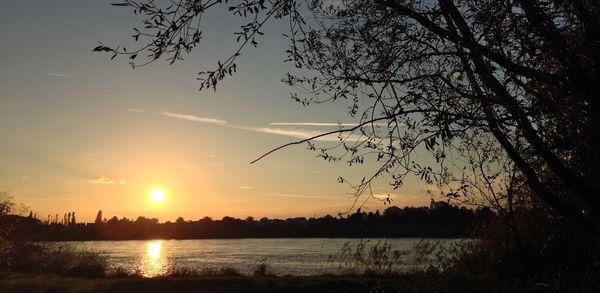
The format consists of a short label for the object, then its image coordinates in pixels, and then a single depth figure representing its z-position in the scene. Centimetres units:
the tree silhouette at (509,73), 652
